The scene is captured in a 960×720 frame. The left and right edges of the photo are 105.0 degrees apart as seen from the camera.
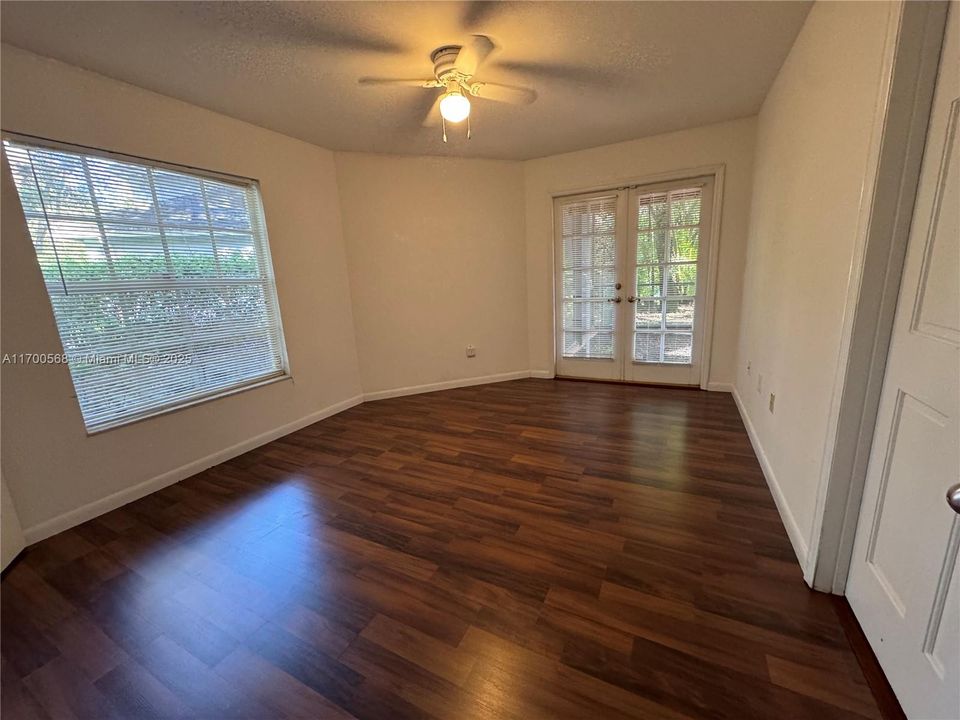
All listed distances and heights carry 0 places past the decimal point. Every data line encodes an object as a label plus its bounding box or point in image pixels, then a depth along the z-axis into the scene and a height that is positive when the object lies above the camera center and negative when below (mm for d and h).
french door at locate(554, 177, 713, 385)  3682 -55
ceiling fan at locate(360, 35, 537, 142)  1902 +1159
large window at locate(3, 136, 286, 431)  2021 +163
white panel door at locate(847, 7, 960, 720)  915 -536
